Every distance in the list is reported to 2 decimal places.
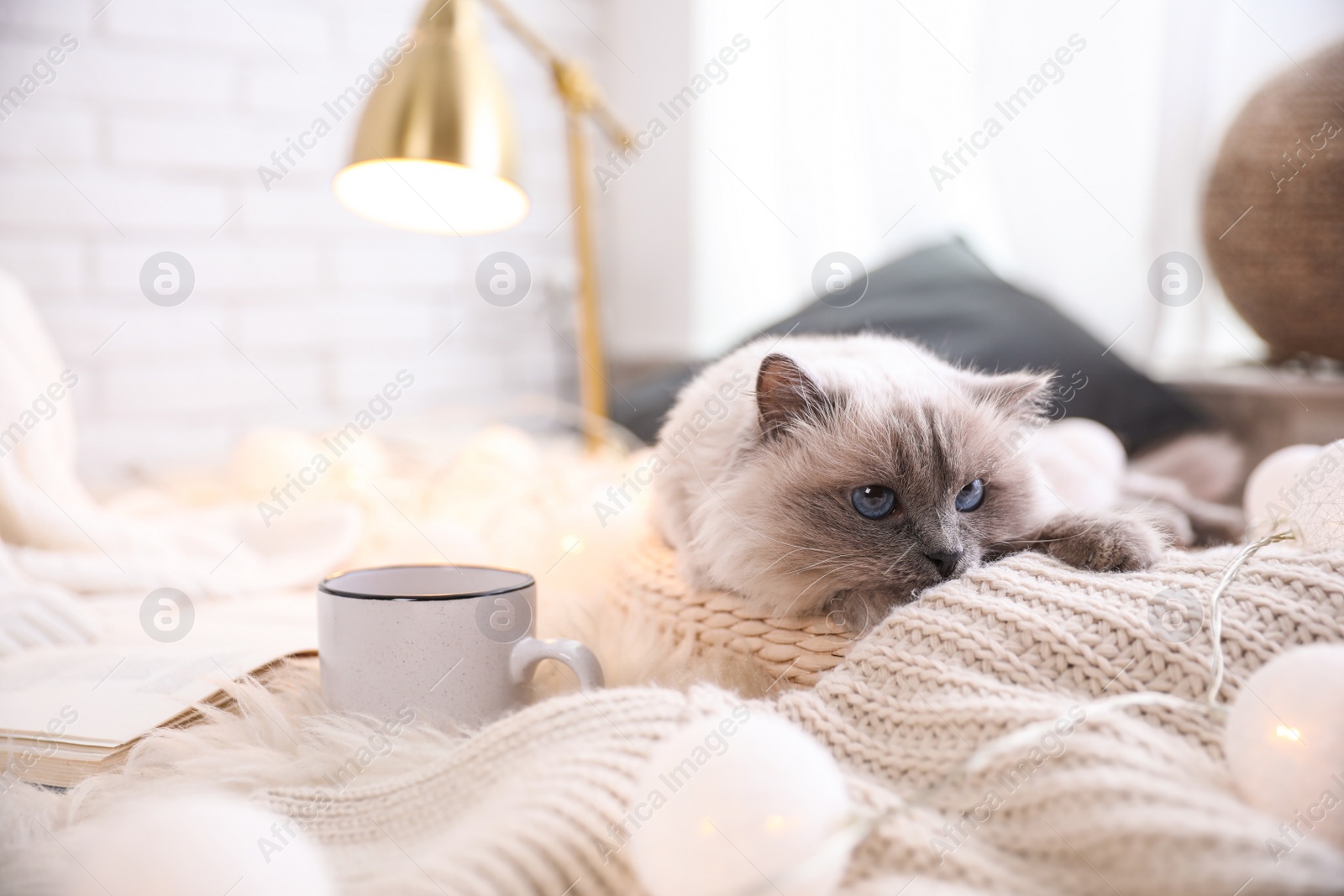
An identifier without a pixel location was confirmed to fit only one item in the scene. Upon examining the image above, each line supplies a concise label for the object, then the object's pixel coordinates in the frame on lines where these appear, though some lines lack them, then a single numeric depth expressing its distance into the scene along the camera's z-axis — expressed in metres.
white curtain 1.58
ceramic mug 0.71
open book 0.69
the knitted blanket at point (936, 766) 0.50
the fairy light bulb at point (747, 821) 0.48
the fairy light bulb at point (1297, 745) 0.50
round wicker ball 1.22
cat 0.77
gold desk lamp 1.21
